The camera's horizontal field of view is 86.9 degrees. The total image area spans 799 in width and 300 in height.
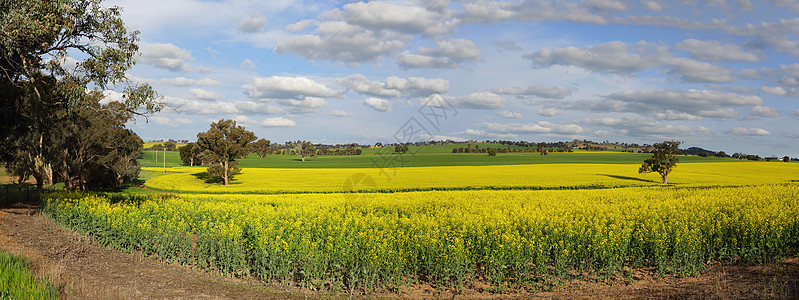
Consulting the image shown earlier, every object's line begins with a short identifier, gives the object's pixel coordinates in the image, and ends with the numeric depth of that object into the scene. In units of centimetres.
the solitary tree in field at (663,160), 5678
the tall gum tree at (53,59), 1698
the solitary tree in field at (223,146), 6144
